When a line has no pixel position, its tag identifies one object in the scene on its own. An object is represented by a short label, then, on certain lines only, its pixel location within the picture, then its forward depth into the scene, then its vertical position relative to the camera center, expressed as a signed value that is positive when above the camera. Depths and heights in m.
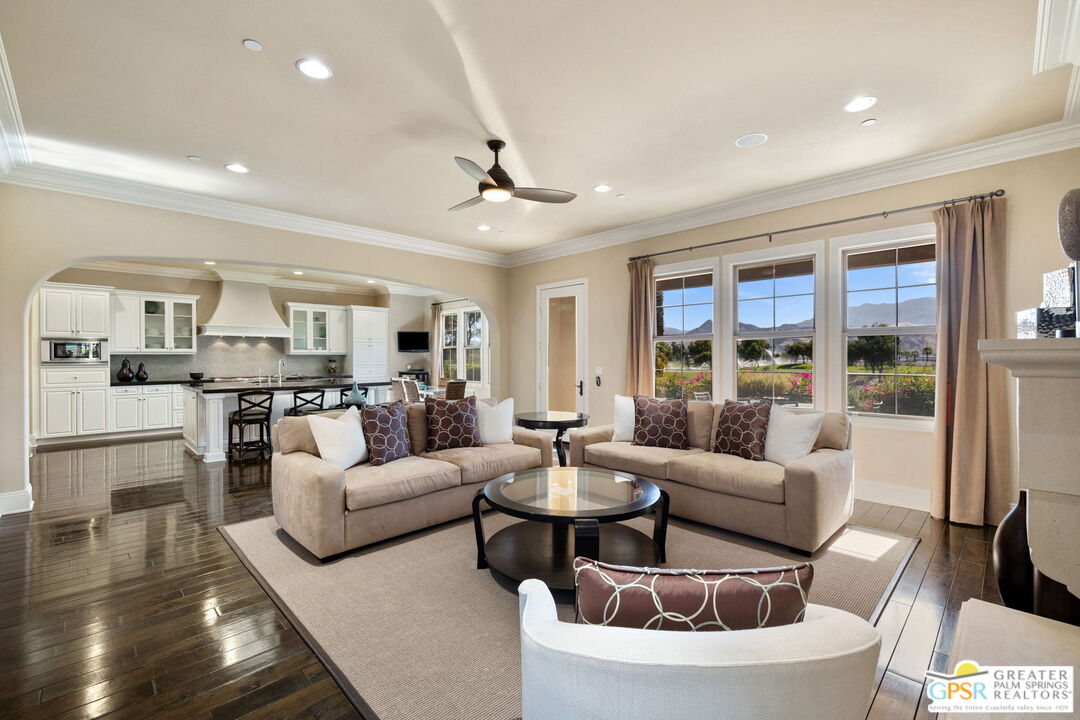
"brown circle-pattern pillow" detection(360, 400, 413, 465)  3.62 -0.59
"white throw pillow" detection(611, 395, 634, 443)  4.45 -0.59
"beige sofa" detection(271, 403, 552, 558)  3.00 -0.92
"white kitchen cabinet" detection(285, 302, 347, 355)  9.23 +0.61
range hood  8.15 +0.89
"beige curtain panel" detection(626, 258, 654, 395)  5.53 +0.32
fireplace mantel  1.03 -0.20
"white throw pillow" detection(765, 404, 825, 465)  3.48 -0.59
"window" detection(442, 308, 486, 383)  9.37 +0.30
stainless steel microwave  6.77 +0.15
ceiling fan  3.17 +1.25
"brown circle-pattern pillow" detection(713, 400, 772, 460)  3.70 -0.58
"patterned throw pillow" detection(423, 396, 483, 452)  4.05 -0.58
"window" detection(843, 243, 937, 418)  3.93 +0.23
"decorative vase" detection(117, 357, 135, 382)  7.51 -0.20
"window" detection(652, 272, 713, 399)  5.23 +0.24
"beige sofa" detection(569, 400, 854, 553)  3.06 -0.92
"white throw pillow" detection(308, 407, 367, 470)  3.40 -0.59
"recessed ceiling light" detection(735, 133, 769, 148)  3.38 +1.59
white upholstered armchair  0.78 -0.53
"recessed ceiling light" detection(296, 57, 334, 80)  2.53 +1.60
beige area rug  1.88 -1.30
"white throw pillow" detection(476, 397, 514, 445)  4.30 -0.60
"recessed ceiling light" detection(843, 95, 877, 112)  2.90 +1.60
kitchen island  5.83 -0.63
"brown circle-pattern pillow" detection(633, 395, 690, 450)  4.15 -0.60
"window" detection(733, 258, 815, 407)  4.53 +0.25
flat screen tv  10.25 +0.38
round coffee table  2.45 -0.86
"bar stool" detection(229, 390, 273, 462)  6.01 -0.77
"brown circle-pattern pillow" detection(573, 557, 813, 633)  0.94 -0.49
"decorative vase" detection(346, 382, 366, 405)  6.12 -0.50
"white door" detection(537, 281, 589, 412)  6.39 +0.16
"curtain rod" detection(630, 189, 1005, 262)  3.51 +1.22
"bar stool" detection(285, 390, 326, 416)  6.58 -0.59
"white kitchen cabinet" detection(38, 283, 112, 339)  6.69 +0.74
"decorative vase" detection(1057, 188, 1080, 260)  1.15 +0.33
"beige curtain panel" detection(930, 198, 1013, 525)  3.47 -0.10
